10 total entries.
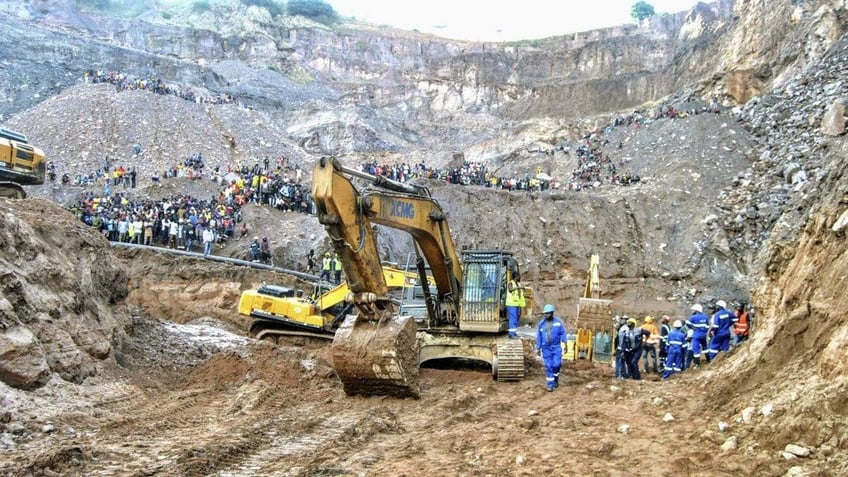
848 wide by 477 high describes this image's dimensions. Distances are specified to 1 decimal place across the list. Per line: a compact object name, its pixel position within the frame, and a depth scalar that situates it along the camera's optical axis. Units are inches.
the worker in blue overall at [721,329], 435.8
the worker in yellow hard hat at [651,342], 517.0
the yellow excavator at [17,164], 649.6
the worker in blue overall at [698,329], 461.4
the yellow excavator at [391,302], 338.6
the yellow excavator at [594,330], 581.0
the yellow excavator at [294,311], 654.5
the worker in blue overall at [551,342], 397.7
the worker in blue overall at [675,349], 450.3
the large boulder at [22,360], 323.9
